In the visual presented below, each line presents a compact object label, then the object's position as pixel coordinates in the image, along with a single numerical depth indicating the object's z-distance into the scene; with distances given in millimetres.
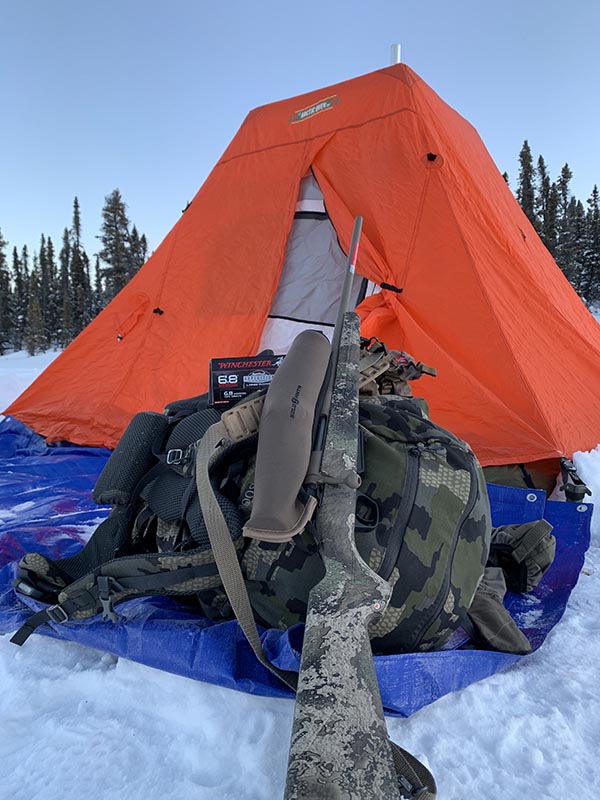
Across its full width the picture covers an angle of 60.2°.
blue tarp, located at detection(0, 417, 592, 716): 1262
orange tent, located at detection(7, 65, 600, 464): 3141
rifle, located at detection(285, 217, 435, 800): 777
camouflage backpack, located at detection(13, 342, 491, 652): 1347
